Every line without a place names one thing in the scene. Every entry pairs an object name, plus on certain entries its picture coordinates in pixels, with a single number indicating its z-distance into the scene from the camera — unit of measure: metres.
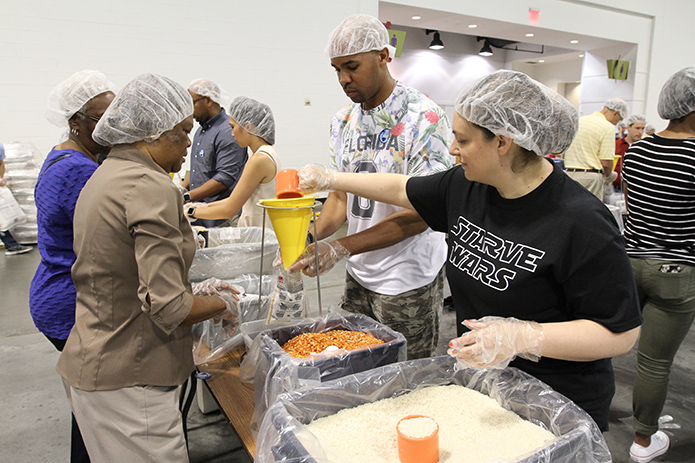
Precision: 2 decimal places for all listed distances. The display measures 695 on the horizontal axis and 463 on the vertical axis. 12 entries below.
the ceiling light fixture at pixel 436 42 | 10.48
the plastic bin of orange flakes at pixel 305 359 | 1.16
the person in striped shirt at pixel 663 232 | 1.89
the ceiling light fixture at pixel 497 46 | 11.52
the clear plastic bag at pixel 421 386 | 0.84
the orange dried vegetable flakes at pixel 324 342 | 1.31
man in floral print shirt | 1.57
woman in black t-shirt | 0.96
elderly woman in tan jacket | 1.13
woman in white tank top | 2.52
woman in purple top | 1.48
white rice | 0.89
